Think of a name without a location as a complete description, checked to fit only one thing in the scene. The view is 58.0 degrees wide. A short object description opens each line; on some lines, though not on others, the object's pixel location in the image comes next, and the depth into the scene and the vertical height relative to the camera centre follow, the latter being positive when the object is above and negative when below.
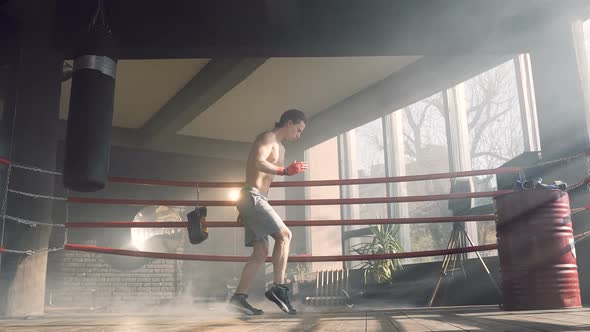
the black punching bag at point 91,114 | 3.15 +0.95
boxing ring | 3.63 +0.48
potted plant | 6.49 +0.21
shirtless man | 3.22 +0.33
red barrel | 2.97 +0.06
